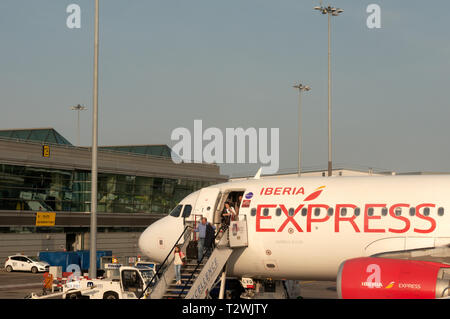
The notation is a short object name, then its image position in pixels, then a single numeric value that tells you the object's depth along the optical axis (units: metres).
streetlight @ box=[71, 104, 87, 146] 125.31
